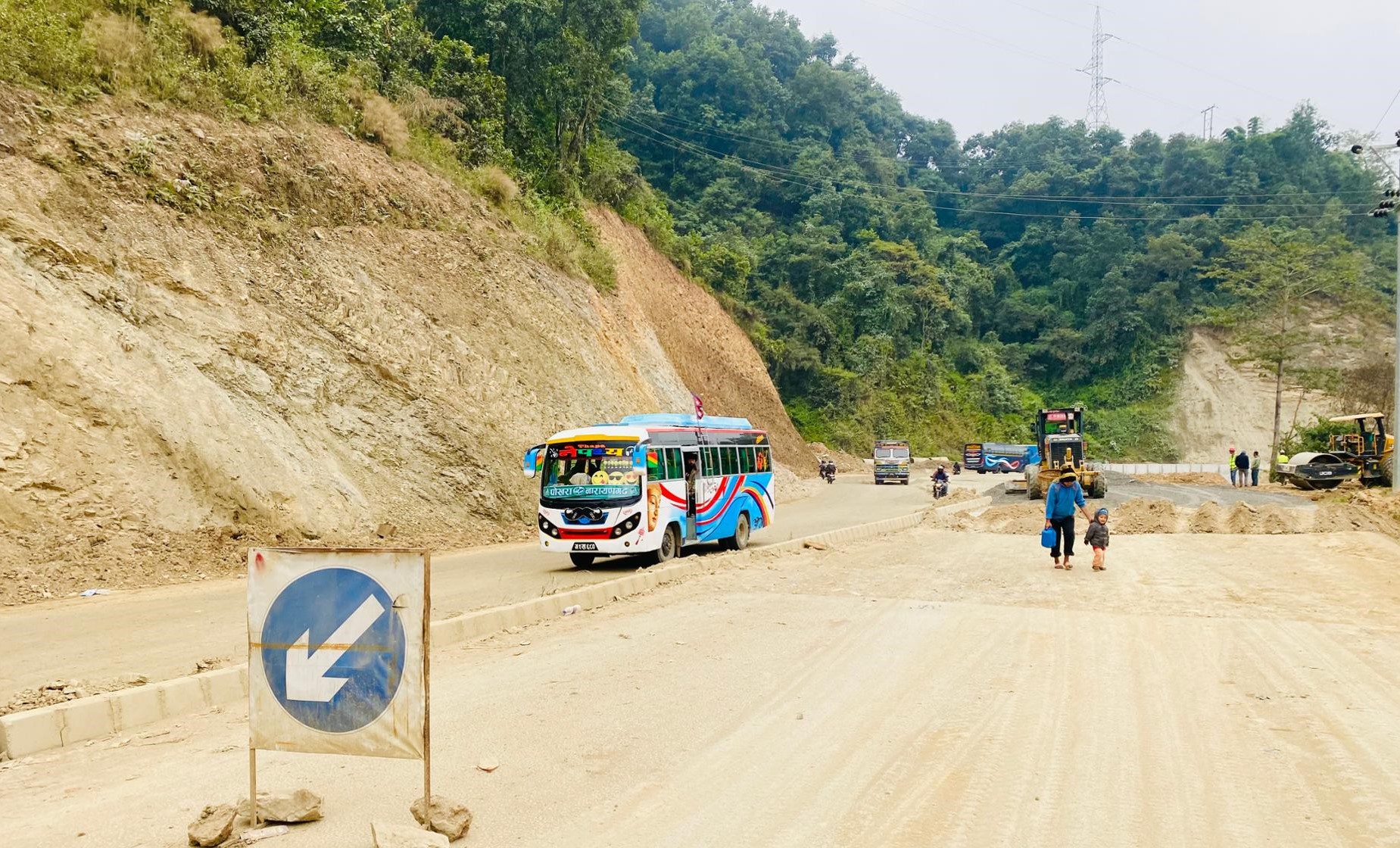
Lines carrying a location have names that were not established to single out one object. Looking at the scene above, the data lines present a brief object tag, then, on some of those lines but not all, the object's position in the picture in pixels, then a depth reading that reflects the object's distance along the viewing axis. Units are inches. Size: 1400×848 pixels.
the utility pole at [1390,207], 1225.4
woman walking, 637.3
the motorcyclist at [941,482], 1449.3
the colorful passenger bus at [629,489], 679.1
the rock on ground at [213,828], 187.8
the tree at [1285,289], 2425.0
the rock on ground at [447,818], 193.2
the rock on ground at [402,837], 179.2
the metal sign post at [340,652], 191.0
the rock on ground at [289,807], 201.6
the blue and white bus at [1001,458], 2506.2
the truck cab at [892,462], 1977.1
